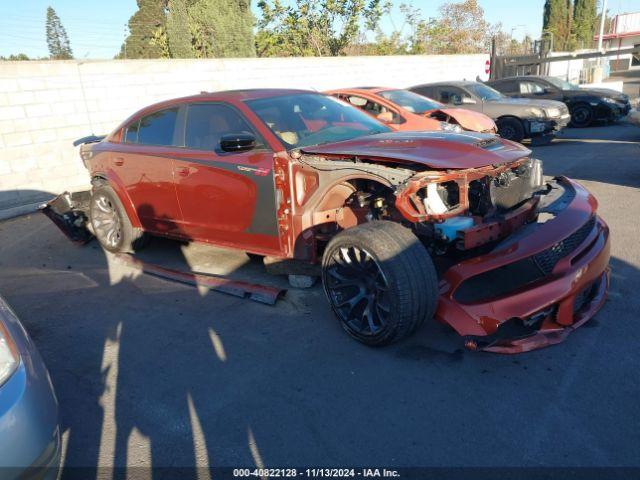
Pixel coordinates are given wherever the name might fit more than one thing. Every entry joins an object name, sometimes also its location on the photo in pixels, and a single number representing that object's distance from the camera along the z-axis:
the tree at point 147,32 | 28.89
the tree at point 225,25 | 22.64
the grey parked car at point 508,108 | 11.33
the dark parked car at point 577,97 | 14.03
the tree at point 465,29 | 34.78
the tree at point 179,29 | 24.02
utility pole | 32.78
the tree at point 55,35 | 46.97
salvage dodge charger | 3.18
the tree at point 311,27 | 23.73
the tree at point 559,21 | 46.53
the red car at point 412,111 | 8.68
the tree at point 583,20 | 50.47
